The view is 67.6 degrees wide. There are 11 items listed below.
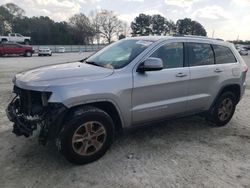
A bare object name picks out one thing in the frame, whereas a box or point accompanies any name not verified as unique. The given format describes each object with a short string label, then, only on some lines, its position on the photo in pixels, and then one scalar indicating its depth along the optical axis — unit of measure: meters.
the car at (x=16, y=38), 26.96
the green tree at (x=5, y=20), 45.15
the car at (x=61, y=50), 34.66
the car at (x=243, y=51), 34.81
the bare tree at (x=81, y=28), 51.45
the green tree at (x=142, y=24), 59.07
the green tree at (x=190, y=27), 53.24
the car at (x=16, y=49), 18.87
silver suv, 2.38
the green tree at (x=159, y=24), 59.70
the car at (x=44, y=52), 24.15
